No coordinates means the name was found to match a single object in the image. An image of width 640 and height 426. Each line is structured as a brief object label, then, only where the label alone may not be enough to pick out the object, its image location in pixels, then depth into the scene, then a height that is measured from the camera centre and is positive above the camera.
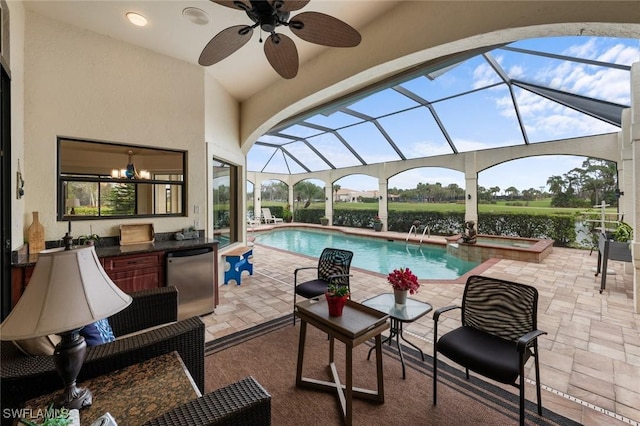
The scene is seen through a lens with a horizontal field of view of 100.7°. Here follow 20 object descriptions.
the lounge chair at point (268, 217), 15.14 -0.23
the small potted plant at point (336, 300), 1.97 -0.65
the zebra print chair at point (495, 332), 1.66 -0.90
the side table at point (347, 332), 1.73 -0.83
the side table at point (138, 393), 1.11 -0.83
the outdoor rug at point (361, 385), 1.83 -1.41
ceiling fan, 1.73 +1.31
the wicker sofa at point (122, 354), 1.24 -0.78
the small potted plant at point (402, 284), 2.47 -0.67
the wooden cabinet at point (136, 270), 2.90 -0.65
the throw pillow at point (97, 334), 1.56 -0.74
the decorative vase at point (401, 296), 2.52 -0.81
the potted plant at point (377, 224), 11.95 -0.53
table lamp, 0.95 -0.35
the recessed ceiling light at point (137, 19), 2.91 +2.19
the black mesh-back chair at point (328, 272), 3.02 -0.72
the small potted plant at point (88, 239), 3.06 -0.29
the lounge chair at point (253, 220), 13.57 -0.37
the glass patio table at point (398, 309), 2.29 -0.89
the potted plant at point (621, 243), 4.27 -0.52
